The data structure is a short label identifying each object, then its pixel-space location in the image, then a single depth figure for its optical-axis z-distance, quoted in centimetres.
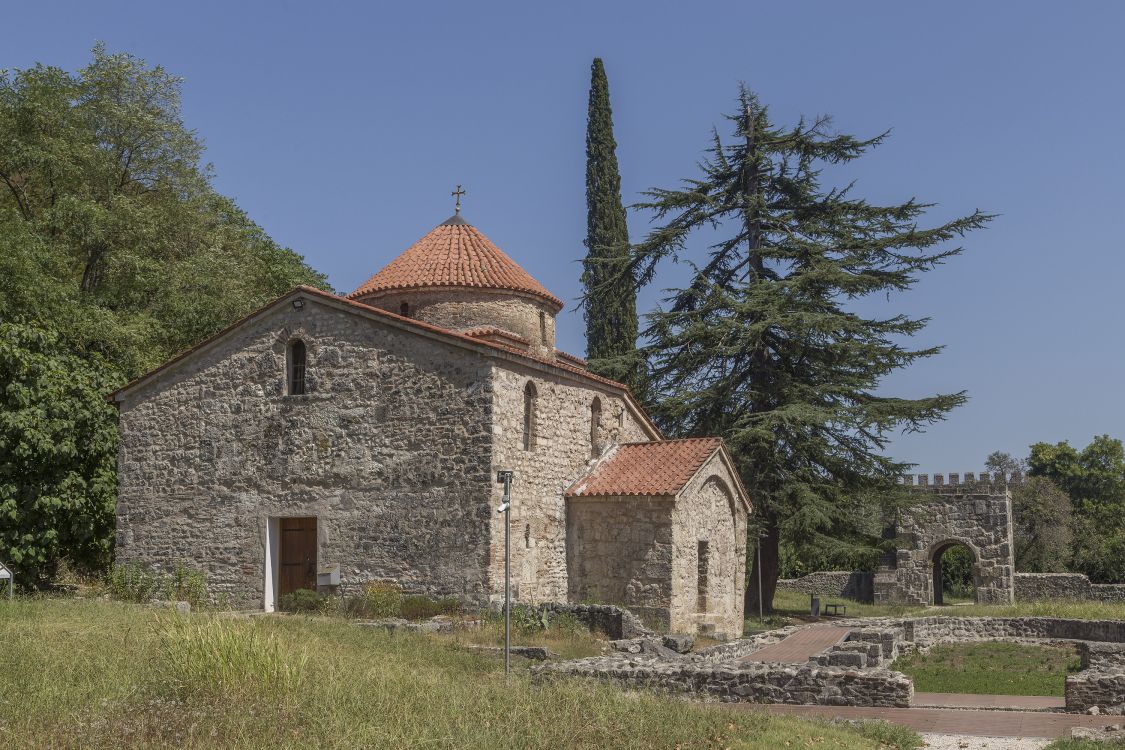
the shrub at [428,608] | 2073
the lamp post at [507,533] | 1412
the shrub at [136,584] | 2338
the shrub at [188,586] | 2300
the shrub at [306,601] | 2153
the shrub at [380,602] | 2081
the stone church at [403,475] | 2138
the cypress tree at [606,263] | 3384
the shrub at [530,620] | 1973
